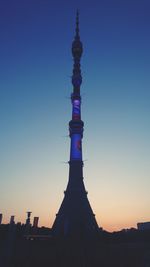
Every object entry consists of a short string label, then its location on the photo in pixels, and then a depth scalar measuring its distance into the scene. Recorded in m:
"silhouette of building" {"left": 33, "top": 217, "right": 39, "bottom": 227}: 45.32
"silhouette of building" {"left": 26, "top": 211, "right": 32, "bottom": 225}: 40.77
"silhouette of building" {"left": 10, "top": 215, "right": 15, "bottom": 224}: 29.19
